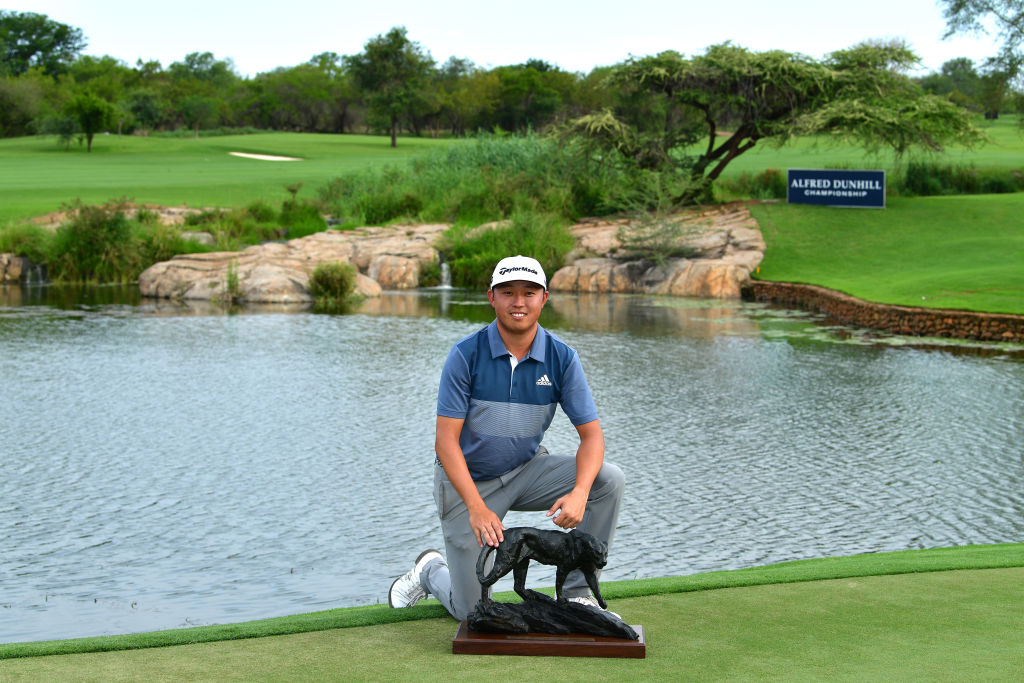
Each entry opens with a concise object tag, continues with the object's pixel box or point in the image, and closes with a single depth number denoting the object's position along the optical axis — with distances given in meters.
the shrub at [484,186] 33.91
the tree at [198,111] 86.88
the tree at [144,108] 81.38
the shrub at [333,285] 25.62
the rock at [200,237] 31.47
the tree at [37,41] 98.69
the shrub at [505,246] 29.55
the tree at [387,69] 81.50
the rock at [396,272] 29.67
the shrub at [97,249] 29.84
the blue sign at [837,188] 32.94
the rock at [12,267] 29.73
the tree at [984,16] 39.19
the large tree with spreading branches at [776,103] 31.94
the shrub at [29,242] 30.19
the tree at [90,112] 63.75
